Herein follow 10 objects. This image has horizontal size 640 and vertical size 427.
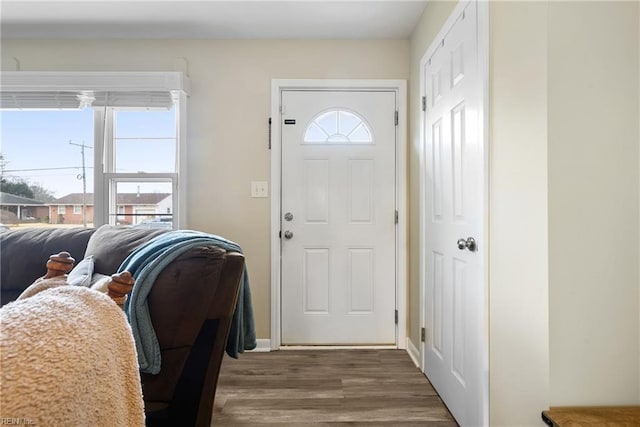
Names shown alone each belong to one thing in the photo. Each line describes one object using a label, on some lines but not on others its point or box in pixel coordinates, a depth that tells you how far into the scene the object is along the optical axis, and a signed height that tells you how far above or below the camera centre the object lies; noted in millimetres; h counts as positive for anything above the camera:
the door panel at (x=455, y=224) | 1521 -40
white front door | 2684 -22
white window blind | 2641 +897
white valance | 2598 +959
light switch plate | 2682 +211
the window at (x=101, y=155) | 2682 +481
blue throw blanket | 1038 -178
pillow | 1355 -241
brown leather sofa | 1094 -367
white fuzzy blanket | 360 -175
